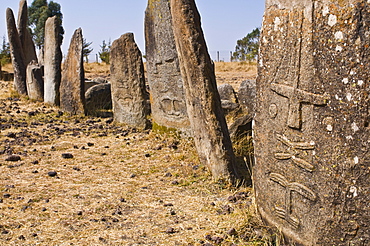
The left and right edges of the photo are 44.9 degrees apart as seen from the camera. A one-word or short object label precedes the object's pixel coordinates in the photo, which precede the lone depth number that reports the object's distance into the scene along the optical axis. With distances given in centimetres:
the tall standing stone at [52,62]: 1055
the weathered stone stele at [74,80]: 932
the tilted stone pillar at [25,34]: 1497
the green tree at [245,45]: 4122
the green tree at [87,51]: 3497
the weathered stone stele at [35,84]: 1159
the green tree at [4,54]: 2251
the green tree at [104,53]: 2880
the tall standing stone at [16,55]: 1282
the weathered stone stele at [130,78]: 810
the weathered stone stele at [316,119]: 280
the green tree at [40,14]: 4494
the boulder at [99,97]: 1021
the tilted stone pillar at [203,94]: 503
